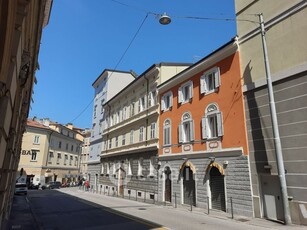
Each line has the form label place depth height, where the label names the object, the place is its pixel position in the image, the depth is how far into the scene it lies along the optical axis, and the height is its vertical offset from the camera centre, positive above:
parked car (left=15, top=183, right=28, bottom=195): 34.47 -1.02
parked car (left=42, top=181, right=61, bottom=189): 51.61 -0.92
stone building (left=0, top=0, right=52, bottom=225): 2.71 +1.49
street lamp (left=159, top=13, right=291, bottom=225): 12.53 +2.12
